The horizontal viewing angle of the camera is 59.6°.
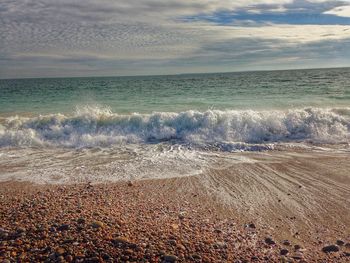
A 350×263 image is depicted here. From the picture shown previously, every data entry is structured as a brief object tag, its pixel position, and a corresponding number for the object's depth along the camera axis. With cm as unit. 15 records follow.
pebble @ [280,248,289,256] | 412
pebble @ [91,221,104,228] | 433
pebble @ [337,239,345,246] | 439
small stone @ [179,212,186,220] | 503
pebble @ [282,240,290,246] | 438
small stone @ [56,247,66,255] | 379
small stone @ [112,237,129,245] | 397
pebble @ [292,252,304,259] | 406
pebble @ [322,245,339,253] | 423
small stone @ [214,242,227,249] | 410
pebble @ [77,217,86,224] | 446
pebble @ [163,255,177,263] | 372
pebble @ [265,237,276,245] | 438
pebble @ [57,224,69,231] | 432
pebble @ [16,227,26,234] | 430
